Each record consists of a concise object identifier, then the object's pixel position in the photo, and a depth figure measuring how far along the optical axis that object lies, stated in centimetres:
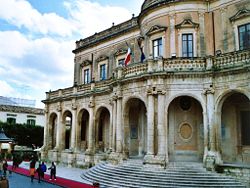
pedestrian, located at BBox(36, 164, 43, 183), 2044
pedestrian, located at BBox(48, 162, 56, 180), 2039
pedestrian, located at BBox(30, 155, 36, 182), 2066
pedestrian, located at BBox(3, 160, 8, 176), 2184
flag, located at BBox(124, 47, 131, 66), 2243
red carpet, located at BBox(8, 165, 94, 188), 1753
